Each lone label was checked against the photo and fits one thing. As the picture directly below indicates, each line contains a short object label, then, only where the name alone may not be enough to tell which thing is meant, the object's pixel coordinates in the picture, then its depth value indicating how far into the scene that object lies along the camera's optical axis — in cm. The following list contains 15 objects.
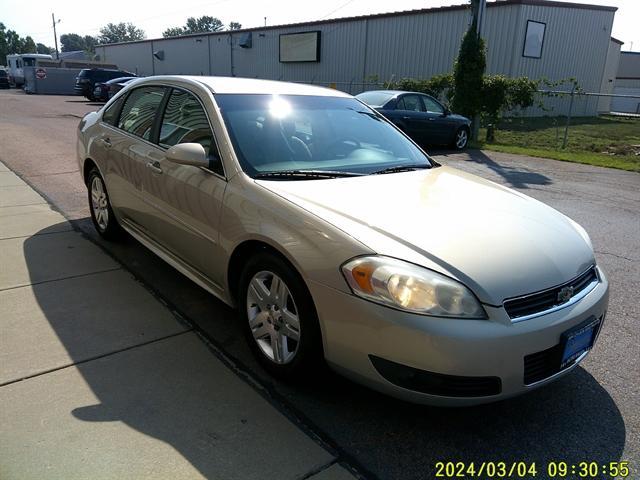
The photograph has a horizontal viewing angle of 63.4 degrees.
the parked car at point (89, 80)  2572
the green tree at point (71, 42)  15962
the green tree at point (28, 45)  10233
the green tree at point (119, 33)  13362
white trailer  3979
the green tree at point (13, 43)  9246
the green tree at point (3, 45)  8756
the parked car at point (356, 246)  222
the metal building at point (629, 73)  4500
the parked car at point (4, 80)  4165
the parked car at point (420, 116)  1190
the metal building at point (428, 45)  2300
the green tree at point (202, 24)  12694
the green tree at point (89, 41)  14827
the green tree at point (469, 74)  1467
